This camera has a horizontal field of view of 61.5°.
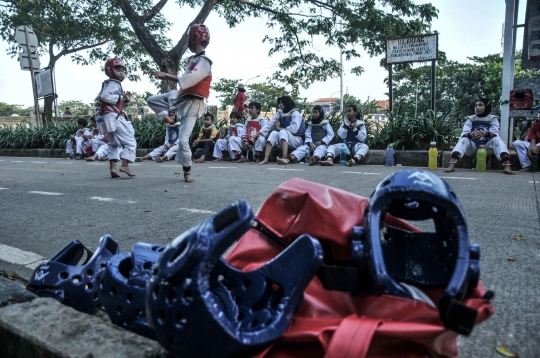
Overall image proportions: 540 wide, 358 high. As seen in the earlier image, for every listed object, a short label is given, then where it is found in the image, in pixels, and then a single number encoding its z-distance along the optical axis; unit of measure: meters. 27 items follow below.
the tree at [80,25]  16.95
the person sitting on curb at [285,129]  9.28
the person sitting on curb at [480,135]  6.98
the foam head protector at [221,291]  0.95
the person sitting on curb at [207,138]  10.66
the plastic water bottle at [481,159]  7.01
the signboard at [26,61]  16.05
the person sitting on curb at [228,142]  10.37
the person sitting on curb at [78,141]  13.09
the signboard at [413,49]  10.39
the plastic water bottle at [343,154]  8.52
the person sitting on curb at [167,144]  11.17
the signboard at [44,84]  18.16
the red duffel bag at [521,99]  8.20
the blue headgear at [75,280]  1.49
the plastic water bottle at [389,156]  7.92
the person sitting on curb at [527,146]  6.68
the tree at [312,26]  12.62
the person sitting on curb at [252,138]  9.73
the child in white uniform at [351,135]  8.48
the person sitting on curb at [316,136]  8.92
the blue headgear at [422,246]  0.98
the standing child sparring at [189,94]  5.30
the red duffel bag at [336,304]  0.97
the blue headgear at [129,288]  1.26
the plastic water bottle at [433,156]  7.53
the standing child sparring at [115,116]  6.39
